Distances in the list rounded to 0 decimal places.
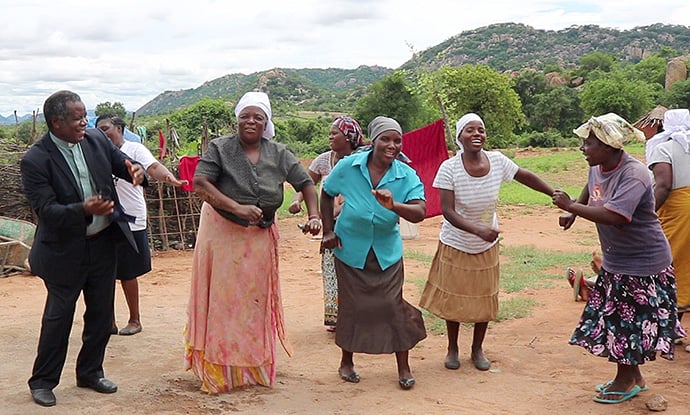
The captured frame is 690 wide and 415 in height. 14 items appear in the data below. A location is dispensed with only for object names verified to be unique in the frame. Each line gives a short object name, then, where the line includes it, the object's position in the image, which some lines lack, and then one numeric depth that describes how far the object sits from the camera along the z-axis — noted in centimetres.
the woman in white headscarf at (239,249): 394
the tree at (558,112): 3728
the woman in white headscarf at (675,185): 459
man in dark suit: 359
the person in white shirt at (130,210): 516
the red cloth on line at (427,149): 995
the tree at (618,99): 3400
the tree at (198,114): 2865
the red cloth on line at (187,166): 938
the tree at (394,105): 2983
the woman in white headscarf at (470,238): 435
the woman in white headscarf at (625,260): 369
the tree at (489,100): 3134
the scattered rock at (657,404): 376
